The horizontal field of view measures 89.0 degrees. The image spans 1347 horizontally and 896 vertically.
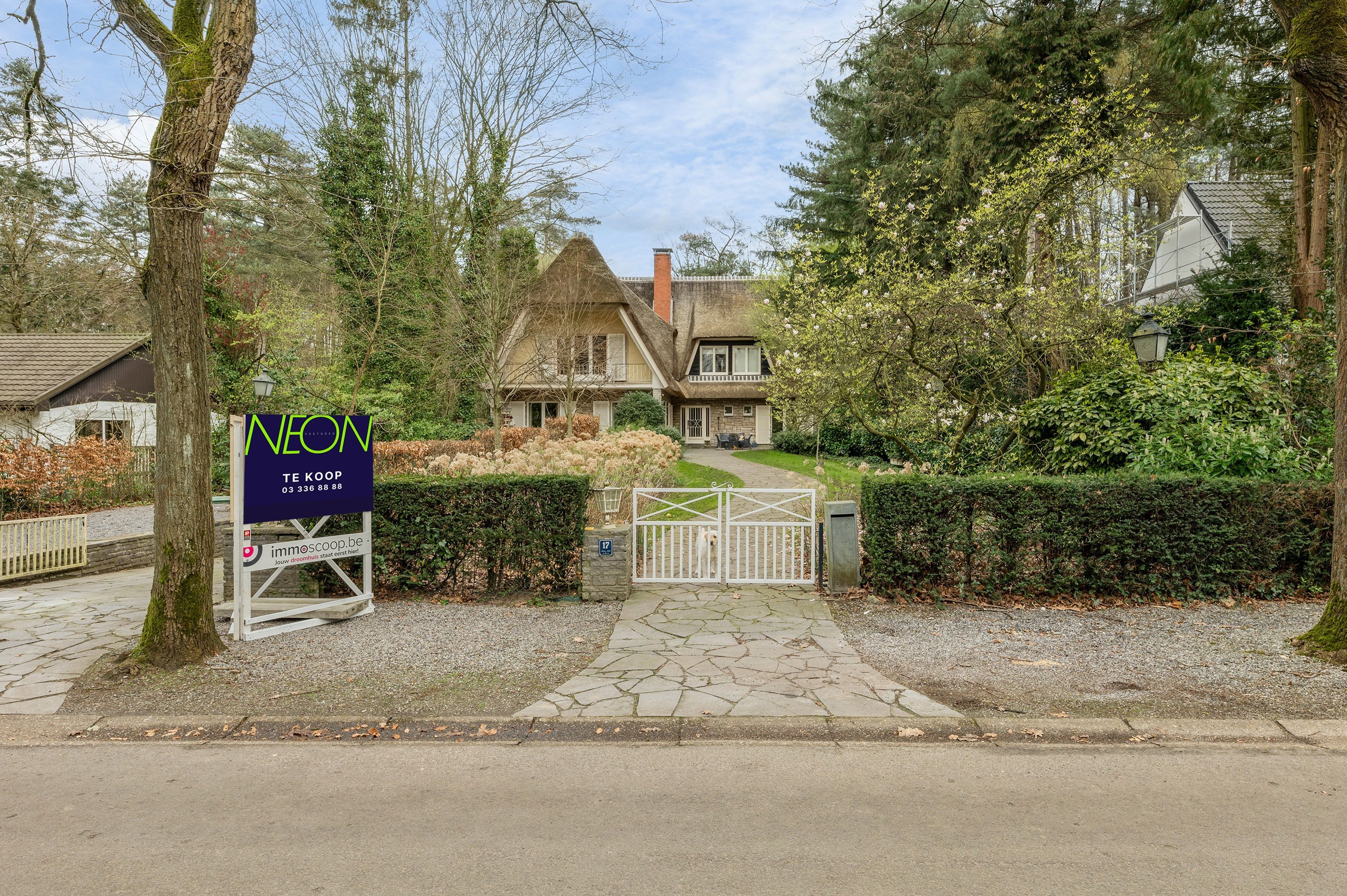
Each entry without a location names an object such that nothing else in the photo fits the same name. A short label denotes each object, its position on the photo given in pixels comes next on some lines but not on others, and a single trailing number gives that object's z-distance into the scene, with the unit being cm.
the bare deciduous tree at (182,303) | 522
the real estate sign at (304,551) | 610
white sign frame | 590
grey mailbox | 751
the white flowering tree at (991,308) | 1038
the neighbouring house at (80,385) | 1728
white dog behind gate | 799
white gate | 782
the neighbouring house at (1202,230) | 1598
